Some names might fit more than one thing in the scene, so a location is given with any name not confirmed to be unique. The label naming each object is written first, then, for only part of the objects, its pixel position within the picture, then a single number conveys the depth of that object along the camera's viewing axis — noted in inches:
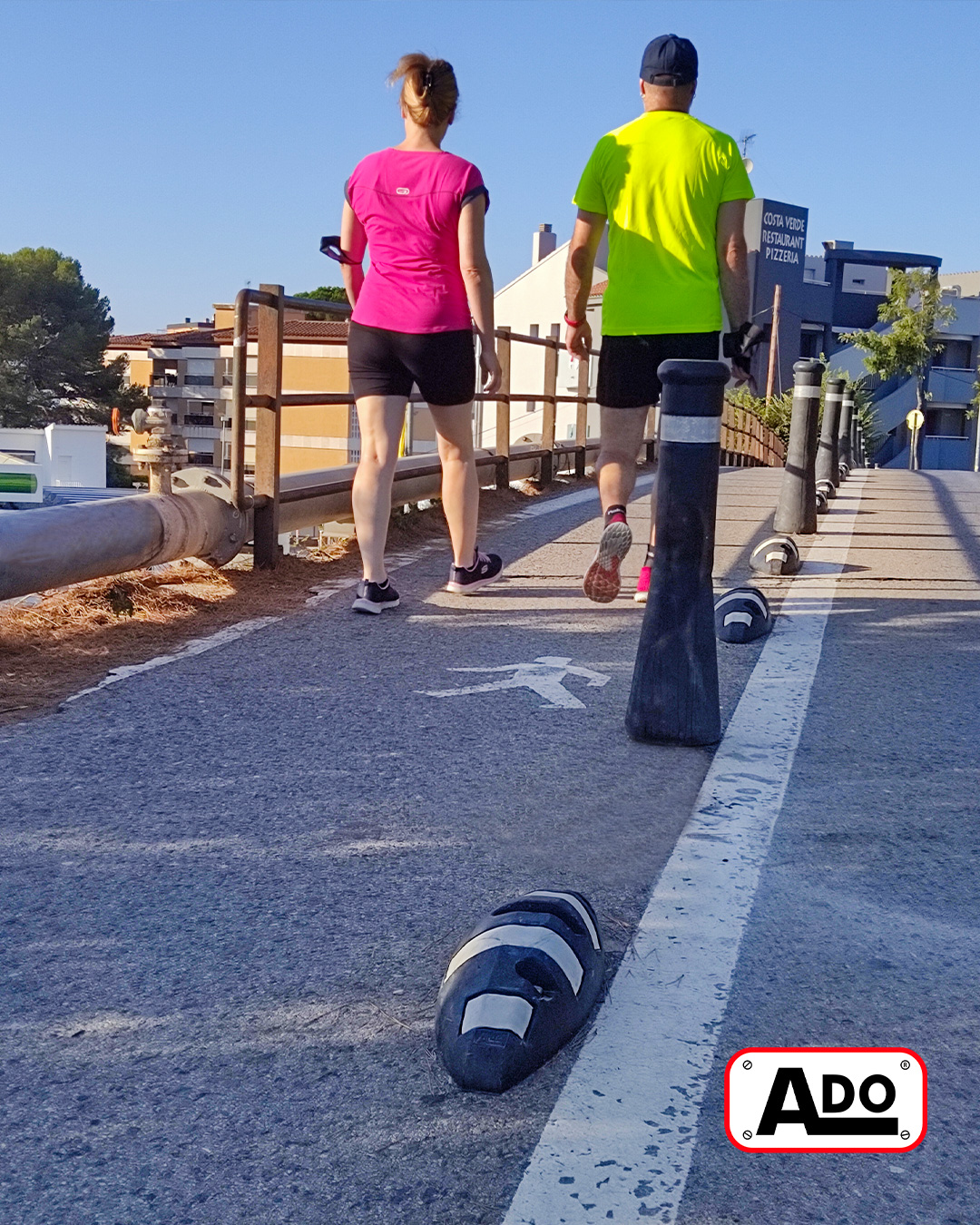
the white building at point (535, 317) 1993.1
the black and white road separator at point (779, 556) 261.6
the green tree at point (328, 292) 2930.6
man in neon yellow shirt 205.3
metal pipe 182.7
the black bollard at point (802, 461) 305.4
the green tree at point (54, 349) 2490.2
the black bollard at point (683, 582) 141.6
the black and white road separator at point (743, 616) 197.5
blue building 2881.4
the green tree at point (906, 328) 2532.0
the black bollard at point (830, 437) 431.5
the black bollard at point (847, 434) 763.4
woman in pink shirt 204.2
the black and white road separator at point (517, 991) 74.9
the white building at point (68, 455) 1312.7
